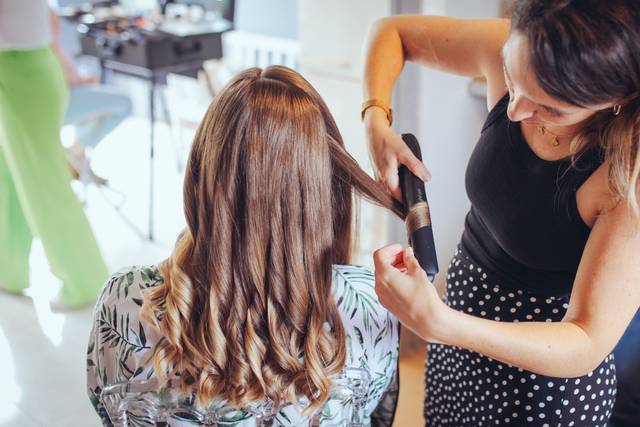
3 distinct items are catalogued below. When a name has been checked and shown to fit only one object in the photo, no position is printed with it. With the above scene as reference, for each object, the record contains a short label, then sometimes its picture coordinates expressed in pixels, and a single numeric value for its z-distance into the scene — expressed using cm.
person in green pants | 229
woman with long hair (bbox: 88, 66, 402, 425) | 92
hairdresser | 80
